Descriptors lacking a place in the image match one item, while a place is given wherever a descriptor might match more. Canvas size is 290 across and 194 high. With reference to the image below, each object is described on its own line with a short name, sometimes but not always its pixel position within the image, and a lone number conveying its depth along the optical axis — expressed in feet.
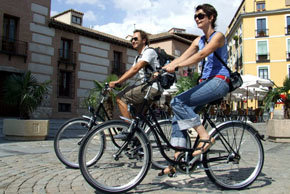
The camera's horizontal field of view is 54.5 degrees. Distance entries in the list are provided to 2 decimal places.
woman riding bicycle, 9.61
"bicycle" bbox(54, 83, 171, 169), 13.20
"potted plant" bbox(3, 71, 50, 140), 23.98
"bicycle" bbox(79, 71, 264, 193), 9.48
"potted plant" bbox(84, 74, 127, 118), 25.55
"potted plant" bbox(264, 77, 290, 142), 24.99
